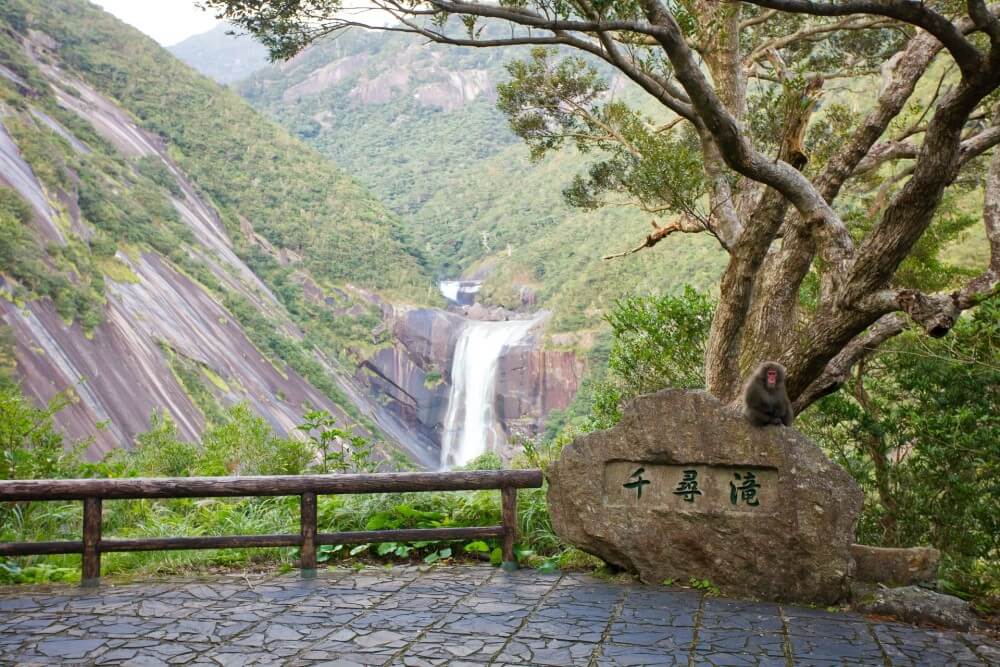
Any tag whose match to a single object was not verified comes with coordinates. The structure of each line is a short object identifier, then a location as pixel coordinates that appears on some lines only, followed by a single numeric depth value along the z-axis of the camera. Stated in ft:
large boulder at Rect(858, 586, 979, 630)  14.23
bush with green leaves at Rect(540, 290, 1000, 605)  16.15
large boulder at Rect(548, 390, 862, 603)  15.40
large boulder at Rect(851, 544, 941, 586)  15.67
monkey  15.83
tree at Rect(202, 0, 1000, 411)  14.82
